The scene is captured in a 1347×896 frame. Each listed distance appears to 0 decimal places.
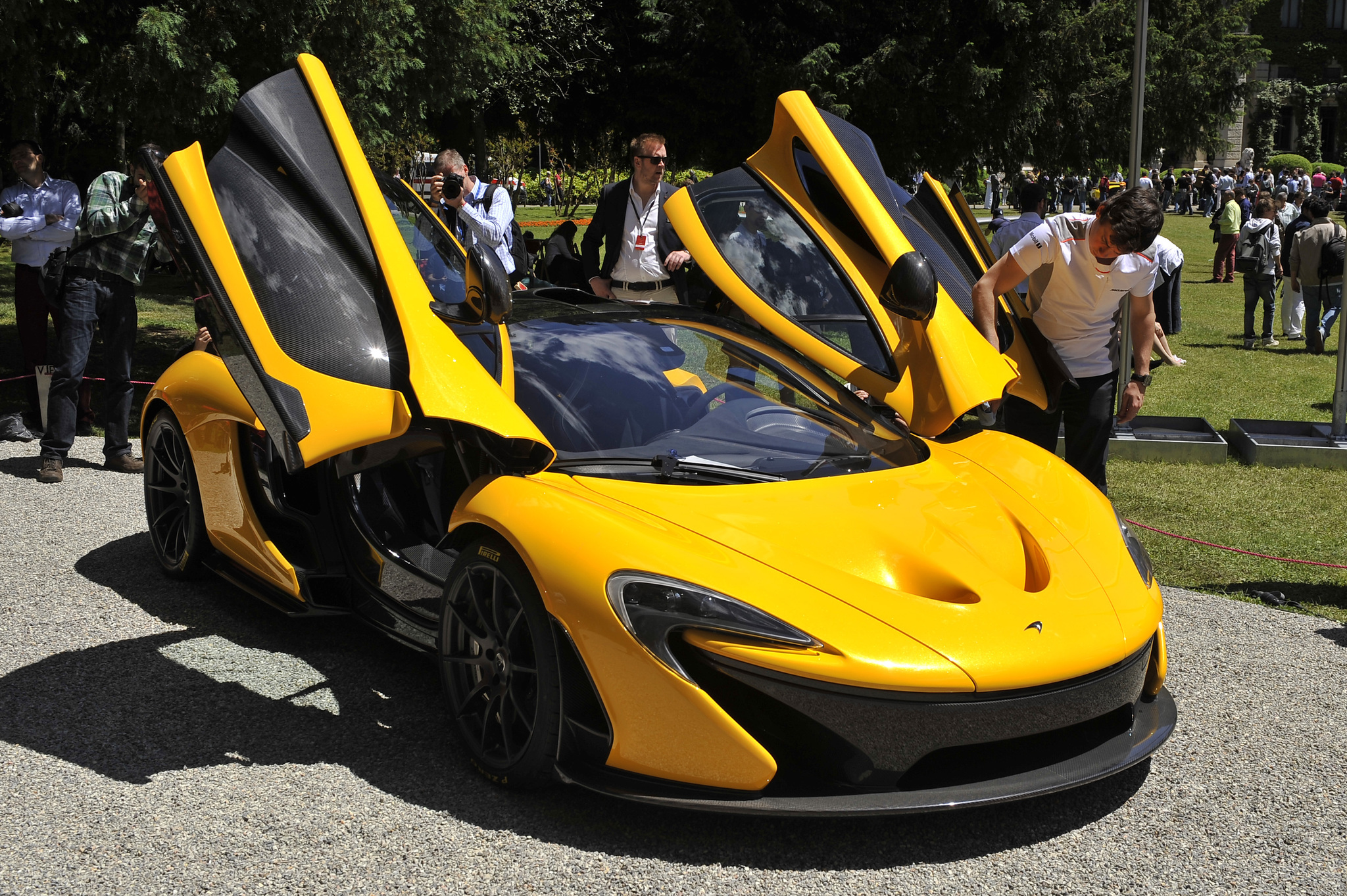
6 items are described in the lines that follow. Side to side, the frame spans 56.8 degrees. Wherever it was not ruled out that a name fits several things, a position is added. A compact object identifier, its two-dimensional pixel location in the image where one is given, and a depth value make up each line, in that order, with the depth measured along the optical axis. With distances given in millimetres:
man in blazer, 6945
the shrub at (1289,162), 57344
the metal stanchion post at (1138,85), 8148
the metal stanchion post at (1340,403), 8578
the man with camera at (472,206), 8938
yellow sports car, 2967
